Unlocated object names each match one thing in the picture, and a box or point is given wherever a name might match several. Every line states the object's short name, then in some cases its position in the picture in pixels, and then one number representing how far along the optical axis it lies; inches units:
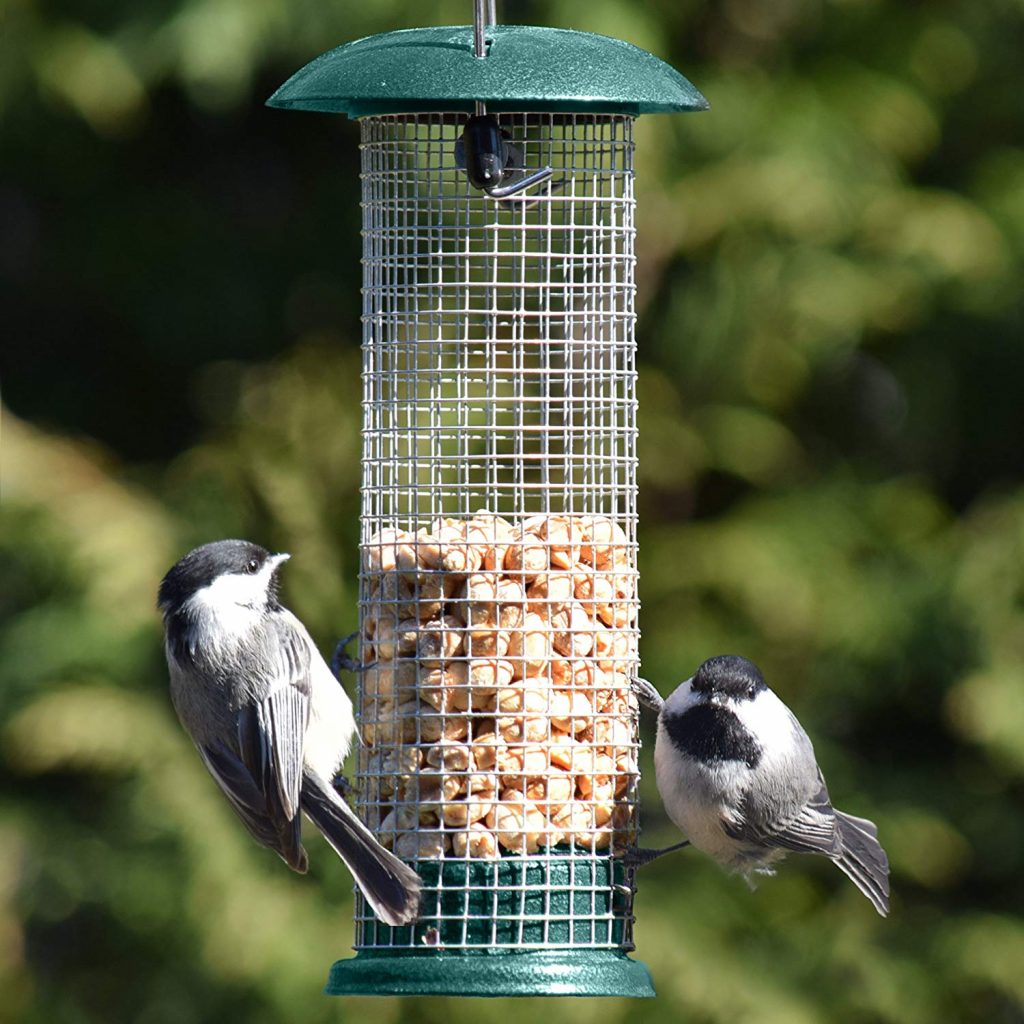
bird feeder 360.8
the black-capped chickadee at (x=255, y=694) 390.9
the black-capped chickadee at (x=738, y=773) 397.3
